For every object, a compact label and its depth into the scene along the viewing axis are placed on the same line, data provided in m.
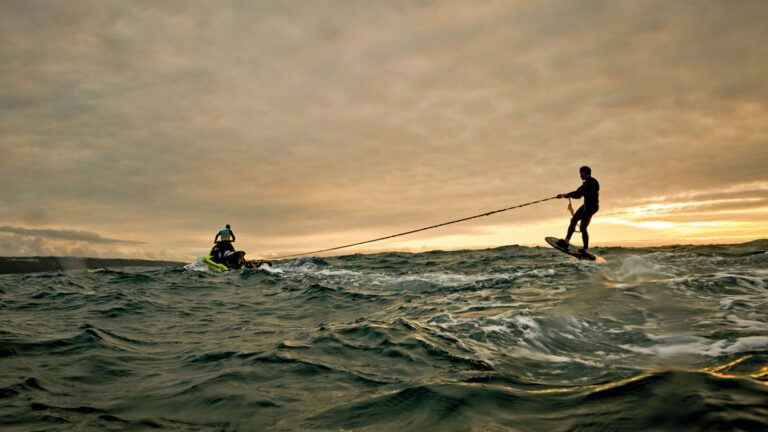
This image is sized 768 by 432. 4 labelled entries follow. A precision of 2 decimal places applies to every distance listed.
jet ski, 27.12
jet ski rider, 27.08
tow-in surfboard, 15.36
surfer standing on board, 14.26
